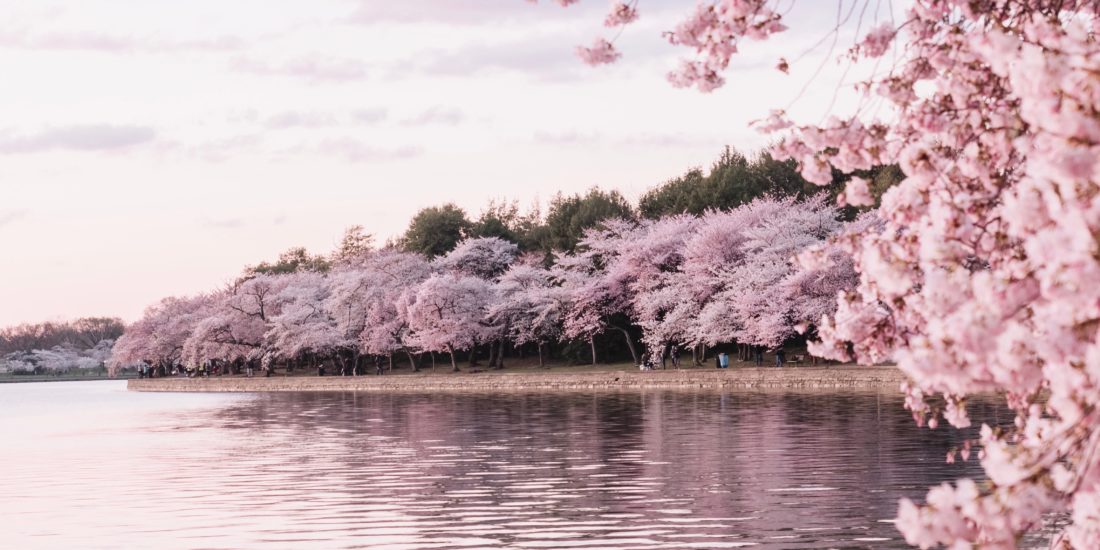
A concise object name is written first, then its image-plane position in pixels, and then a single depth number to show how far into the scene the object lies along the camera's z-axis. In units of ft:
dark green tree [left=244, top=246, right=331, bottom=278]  432.25
